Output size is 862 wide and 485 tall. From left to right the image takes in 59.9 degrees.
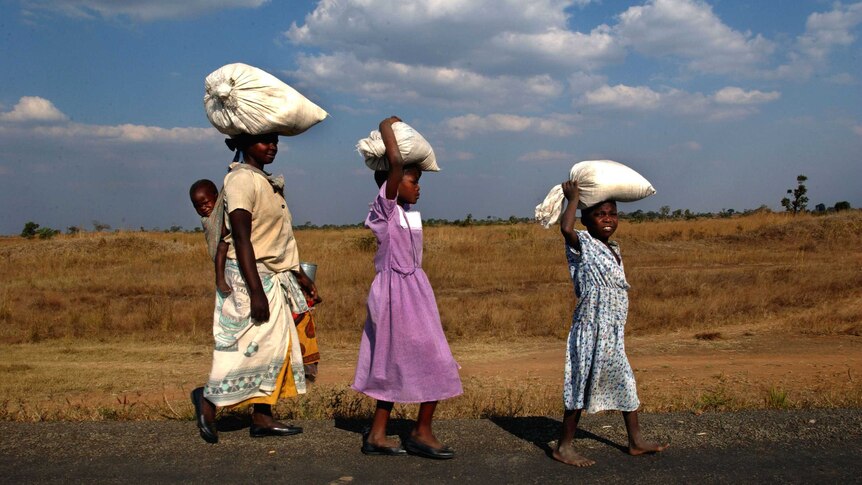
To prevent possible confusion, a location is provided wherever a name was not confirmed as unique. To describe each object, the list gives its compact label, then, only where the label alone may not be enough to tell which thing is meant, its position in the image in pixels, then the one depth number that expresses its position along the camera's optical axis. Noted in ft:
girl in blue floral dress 12.64
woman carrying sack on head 13.21
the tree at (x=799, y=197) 147.43
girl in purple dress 12.84
